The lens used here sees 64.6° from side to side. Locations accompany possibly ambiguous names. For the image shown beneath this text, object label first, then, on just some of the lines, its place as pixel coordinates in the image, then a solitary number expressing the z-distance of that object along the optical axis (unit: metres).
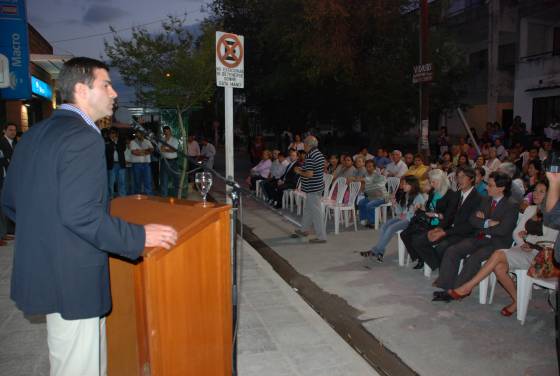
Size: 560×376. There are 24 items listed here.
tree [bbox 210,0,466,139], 14.02
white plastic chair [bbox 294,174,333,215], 9.64
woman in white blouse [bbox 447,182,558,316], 4.27
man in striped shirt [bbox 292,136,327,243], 7.11
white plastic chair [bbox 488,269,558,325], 4.11
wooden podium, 1.98
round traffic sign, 4.73
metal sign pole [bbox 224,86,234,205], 4.56
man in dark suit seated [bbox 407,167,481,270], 5.11
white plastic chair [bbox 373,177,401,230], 8.31
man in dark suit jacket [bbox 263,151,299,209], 10.59
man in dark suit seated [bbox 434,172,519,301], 4.59
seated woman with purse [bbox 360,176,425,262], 6.08
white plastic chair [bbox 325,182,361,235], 8.07
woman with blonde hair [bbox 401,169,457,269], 5.36
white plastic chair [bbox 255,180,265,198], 12.09
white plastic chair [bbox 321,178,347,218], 8.41
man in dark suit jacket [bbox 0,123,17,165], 6.88
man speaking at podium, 1.70
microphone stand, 2.44
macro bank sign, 9.87
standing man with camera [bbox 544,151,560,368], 3.48
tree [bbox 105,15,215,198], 13.32
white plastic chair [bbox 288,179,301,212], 10.04
